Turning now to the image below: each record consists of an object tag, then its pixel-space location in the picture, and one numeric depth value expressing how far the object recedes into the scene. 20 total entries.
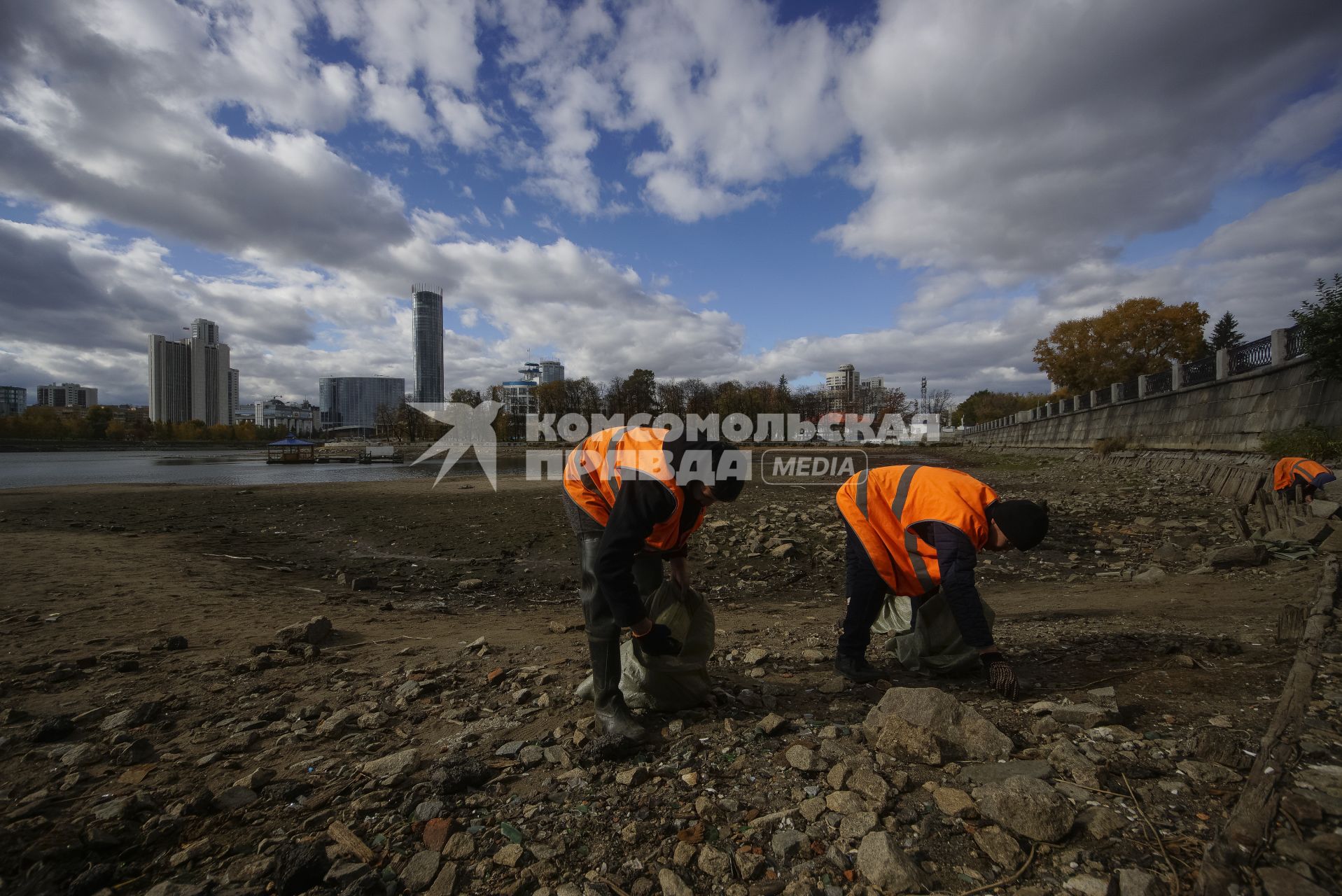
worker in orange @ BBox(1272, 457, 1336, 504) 7.53
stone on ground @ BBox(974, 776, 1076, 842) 1.75
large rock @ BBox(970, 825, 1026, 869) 1.68
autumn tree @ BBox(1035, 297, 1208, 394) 40.38
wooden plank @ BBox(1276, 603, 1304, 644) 3.45
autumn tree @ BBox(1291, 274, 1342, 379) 9.95
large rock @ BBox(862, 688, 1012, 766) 2.28
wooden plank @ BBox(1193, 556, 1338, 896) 1.47
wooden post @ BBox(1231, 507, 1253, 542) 7.80
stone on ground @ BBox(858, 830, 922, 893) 1.62
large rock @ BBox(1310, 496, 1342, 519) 6.72
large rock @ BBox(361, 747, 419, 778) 2.38
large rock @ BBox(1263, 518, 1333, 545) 6.46
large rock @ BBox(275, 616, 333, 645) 4.19
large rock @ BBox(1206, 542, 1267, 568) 6.42
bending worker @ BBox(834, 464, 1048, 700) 2.90
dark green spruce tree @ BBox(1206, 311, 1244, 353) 57.94
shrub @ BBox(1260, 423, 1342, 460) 9.59
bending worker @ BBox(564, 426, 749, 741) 2.36
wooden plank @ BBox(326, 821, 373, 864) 1.89
